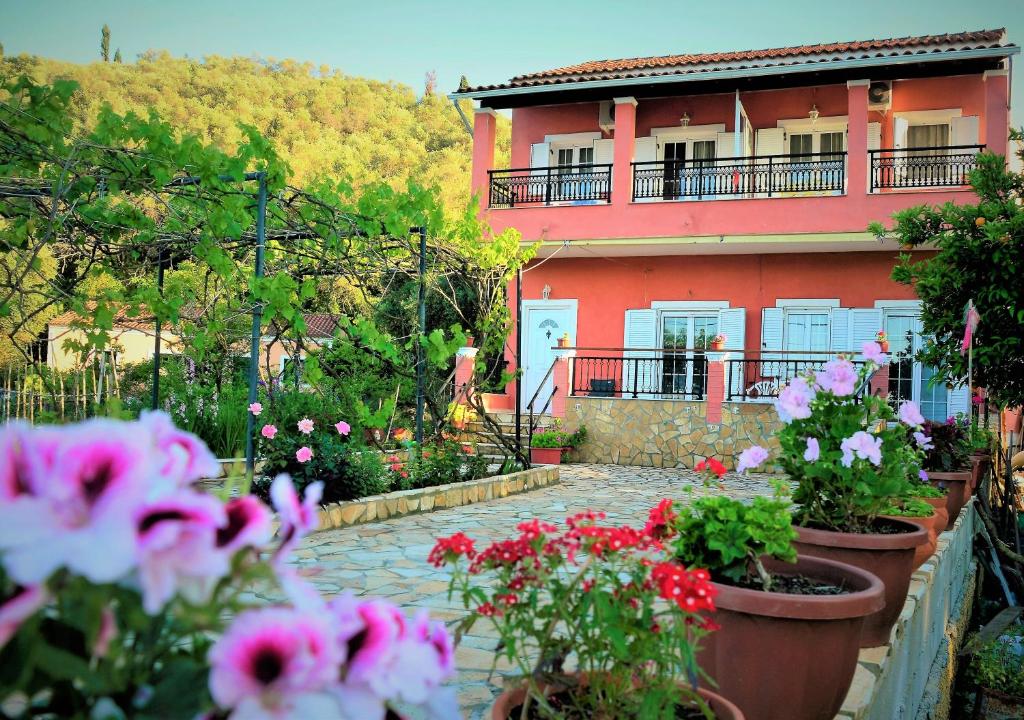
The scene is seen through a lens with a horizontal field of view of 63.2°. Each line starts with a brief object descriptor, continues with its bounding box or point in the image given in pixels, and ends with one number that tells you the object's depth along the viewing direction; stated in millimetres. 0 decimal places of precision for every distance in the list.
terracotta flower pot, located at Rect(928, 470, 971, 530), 7184
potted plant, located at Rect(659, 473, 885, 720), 2510
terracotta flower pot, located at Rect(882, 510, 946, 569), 4711
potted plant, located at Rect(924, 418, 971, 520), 7316
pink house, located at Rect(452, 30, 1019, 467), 13914
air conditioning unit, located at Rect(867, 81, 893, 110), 14469
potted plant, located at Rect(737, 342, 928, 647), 3648
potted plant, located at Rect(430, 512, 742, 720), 1808
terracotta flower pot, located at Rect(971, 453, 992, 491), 8938
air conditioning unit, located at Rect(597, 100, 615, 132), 15695
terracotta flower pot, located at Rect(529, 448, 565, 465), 13125
